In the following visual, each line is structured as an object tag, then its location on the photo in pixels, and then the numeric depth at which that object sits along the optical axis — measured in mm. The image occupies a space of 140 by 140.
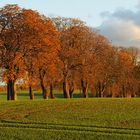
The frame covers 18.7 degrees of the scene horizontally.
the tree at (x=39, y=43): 63938
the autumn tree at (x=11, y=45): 62094
